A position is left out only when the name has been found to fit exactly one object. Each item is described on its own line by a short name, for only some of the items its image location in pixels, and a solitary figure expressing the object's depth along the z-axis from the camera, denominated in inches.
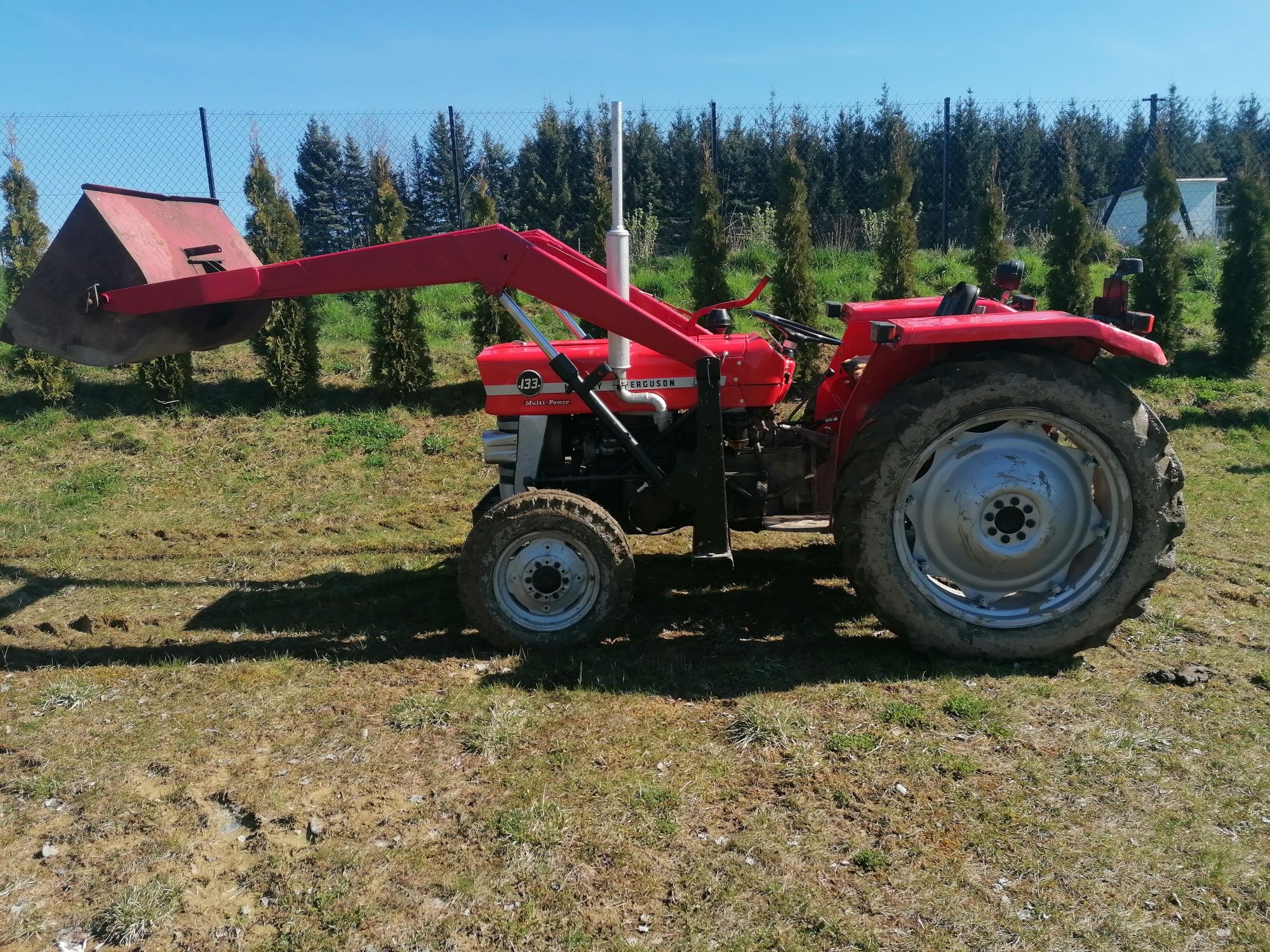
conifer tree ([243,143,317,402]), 366.9
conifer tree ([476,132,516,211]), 577.6
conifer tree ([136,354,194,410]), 359.3
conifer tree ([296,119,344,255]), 684.1
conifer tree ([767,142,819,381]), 401.7
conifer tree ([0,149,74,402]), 373.7
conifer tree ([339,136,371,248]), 673.6
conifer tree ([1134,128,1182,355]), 410.3
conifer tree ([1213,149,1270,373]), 398.9
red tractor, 146.6
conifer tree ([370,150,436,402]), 372.8
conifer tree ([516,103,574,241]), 645.9
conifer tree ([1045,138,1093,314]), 410.9
